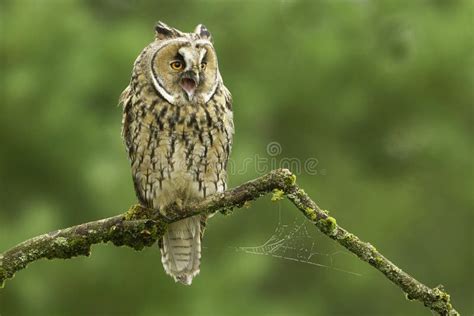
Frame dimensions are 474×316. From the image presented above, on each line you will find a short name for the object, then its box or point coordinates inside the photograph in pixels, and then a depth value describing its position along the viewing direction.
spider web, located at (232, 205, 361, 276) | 8.27
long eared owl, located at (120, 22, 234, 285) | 9.22
